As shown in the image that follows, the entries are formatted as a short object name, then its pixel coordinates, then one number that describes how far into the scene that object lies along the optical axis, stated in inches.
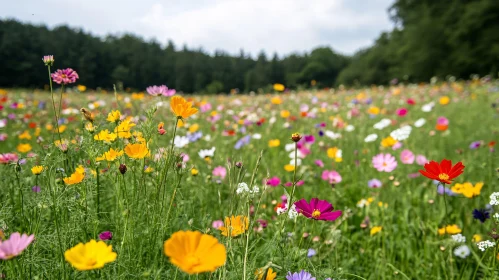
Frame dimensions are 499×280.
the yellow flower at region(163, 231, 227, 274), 18.7
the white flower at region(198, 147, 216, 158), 63.4
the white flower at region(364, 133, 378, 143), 89.8
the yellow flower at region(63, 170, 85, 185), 33.1
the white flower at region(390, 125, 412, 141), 70.1
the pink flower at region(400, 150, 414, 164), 80.1
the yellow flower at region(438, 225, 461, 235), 50.2
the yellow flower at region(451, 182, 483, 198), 48.0
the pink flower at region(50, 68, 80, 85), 39.9
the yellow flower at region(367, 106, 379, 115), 121.6
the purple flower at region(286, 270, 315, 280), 27.9
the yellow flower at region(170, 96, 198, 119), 32.7
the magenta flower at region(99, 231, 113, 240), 33.8
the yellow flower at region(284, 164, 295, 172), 70.4
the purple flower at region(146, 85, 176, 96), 46.5
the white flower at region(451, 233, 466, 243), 43.7
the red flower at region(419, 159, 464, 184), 32.2
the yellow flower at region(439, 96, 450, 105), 134.1
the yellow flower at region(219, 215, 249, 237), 29.6
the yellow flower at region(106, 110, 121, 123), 38.3
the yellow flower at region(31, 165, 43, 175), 38.3
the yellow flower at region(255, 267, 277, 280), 26.7
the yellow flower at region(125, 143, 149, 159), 33.5
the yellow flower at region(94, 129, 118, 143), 38.3
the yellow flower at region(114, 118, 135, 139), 39.3
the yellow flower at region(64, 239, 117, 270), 20.5
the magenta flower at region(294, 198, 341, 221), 31.1
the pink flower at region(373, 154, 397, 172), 69.0
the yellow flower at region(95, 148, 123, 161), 35.7
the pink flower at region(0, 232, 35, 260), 20.7
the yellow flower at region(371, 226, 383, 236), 53.9
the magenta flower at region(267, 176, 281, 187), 58.8
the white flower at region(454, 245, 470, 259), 49.7
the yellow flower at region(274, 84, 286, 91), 94.5
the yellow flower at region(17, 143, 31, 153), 68.1
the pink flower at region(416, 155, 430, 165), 82.4
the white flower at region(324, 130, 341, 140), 99.8
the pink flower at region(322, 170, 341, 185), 70.3
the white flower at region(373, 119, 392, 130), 95.3
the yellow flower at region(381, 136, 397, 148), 76.8
